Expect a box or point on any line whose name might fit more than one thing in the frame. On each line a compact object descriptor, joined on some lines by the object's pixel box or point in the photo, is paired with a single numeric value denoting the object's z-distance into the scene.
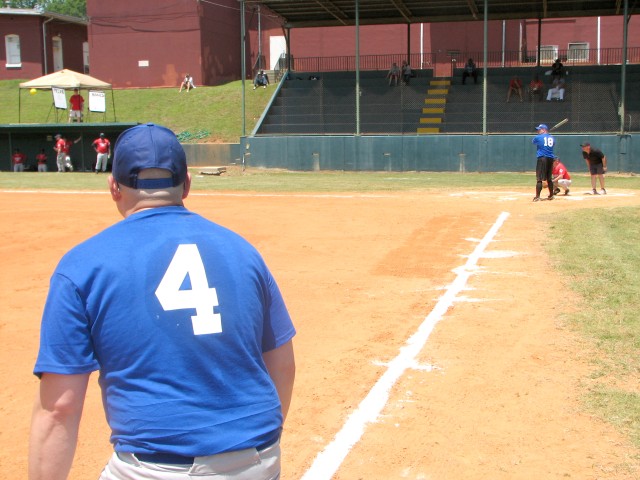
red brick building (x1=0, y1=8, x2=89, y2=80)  47.97
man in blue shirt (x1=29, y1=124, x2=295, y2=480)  2.25
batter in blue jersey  18.61
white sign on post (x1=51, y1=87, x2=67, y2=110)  34.10
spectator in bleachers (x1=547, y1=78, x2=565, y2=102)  31.89
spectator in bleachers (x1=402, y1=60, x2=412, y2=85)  35.41
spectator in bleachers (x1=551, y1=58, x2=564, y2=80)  32.78
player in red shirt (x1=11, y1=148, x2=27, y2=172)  33.84
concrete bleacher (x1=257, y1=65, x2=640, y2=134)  30.95
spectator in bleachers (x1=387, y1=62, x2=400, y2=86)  35.97
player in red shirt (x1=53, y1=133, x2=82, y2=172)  32.25
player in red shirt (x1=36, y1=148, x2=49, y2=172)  33.53
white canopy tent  33.81
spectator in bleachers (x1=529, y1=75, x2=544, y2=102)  32.62
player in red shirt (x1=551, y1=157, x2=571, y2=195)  20.20
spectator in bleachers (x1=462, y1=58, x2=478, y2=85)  34.88
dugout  33.84
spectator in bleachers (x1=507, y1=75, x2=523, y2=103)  33.12
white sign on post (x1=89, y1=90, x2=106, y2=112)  34.72
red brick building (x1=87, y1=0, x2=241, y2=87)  44.66
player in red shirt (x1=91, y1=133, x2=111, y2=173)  30.88
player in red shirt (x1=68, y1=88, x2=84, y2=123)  36.03
